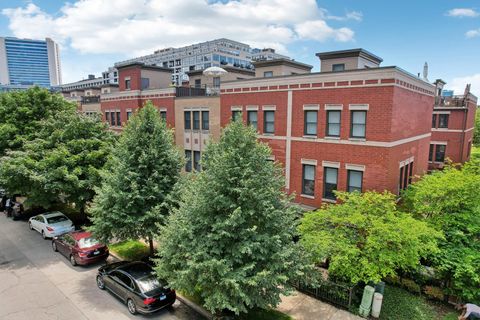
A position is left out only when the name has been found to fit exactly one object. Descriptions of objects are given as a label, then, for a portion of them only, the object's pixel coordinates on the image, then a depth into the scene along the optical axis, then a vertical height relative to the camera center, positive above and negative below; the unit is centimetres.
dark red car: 1838 -776
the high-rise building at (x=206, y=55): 11781 +2489
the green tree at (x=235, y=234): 1112 -436
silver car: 2248 -776
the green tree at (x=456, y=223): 1375 -487
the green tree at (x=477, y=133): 5522 -248
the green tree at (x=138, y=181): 1598 -335
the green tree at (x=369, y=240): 1302 -530
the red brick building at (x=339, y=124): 1738 -34
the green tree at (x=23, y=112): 2693 +47
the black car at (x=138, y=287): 1366 -766
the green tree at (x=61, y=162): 1997 -291
